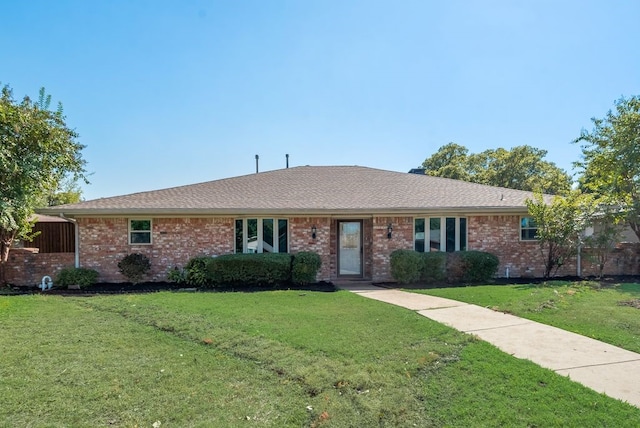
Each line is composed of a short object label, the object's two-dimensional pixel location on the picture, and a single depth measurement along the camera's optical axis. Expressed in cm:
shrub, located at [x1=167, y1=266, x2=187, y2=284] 1079
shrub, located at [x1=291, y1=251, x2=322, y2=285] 1056
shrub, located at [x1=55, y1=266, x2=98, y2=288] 1041
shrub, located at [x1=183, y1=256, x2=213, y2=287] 1044
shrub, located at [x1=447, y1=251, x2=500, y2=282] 1090
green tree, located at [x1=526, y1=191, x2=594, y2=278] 1103
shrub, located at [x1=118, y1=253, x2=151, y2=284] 1057
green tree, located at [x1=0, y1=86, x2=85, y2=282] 874
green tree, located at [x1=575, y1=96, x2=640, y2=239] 973
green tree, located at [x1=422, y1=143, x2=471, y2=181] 3325
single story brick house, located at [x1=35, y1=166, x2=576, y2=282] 1105
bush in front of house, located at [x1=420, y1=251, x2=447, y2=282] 1102
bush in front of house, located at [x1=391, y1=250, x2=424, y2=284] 1073
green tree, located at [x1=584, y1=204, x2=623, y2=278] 1096
